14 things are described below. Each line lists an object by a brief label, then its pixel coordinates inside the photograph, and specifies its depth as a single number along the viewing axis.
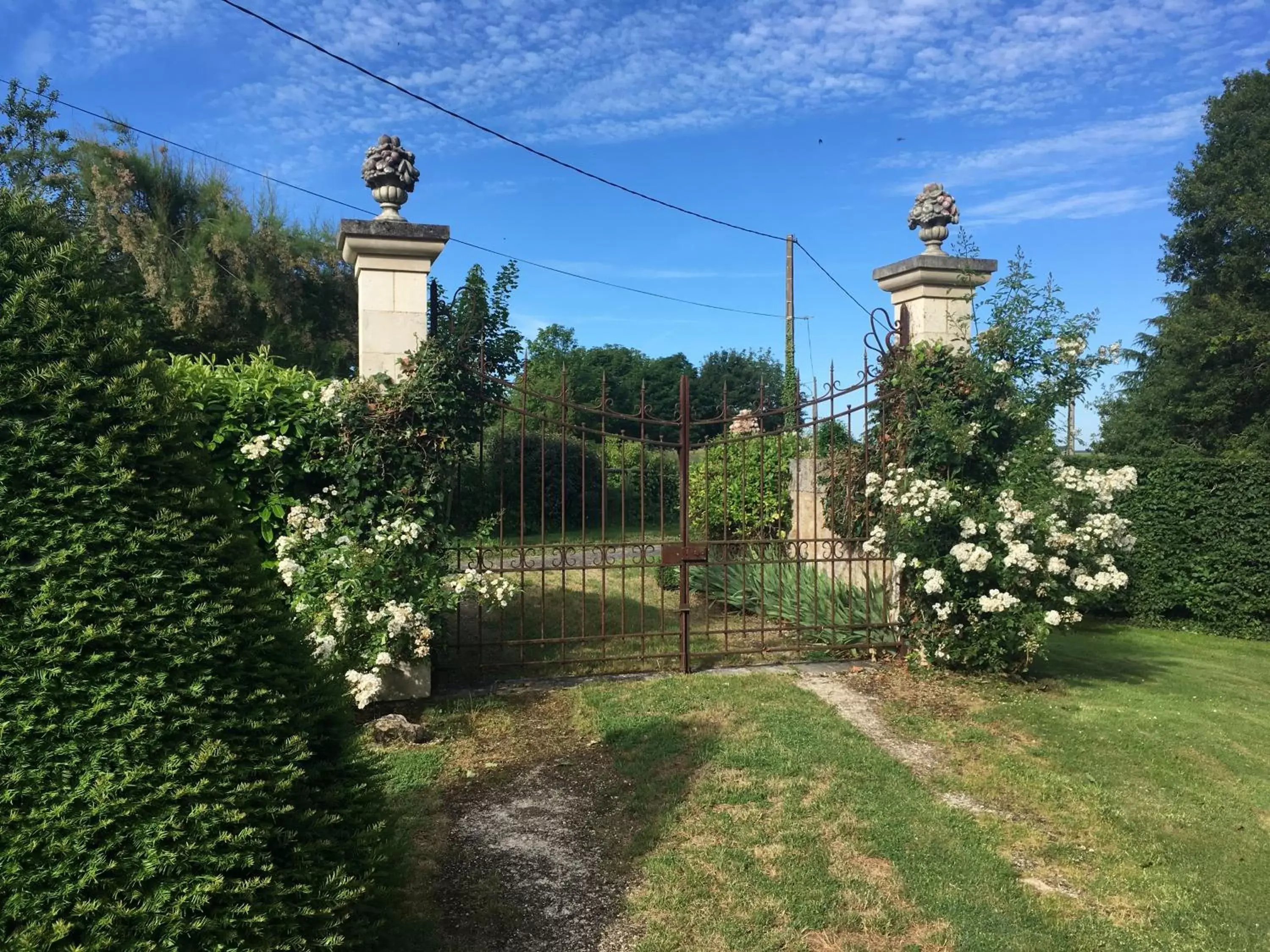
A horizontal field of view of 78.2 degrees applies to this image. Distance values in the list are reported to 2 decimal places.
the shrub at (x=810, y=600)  5.98
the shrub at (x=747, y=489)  9.17
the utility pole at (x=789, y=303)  19.06
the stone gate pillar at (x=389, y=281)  4.89
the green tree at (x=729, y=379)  33.03
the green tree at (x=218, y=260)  14.26
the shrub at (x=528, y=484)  5.08
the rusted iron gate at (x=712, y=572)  5.22
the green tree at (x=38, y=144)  13.89
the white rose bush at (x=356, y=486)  4.40
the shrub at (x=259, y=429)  4.48
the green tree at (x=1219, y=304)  14.25
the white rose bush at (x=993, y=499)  5.25
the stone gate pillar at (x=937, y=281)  5.88
